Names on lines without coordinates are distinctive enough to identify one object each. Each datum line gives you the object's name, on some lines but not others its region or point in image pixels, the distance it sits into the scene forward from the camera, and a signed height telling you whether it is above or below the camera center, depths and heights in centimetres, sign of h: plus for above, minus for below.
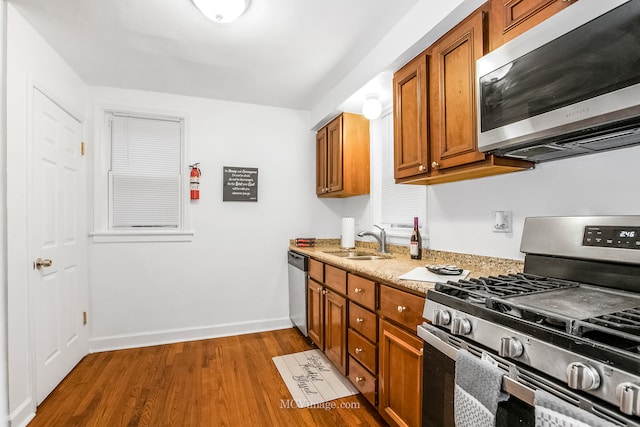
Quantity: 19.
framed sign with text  335 +34
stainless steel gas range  71 -29
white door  209 -19
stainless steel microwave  96 +46
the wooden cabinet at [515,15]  123 +82
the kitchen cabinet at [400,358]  145 -70
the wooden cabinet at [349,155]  305 +58
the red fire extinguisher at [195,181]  317 +35
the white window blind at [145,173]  306 +43
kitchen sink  270 -35
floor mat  214 -120
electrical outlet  172 -3
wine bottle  231 -21
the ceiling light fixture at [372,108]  255 +86
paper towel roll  322 -16
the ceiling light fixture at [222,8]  176 +117
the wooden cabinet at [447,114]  156 +57
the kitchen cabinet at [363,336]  182 -73
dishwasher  300 -73
